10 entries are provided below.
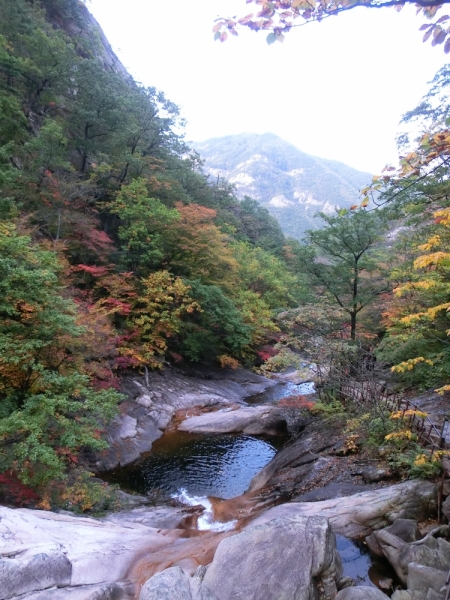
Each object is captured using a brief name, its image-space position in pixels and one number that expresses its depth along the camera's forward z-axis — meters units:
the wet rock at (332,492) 8.29
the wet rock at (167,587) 4.89
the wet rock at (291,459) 11.02
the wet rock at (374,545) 6.44
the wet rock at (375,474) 8.35
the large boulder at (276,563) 5.08
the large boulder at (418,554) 5.41
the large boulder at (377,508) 6.89
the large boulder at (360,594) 4.85
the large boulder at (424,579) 4.95
